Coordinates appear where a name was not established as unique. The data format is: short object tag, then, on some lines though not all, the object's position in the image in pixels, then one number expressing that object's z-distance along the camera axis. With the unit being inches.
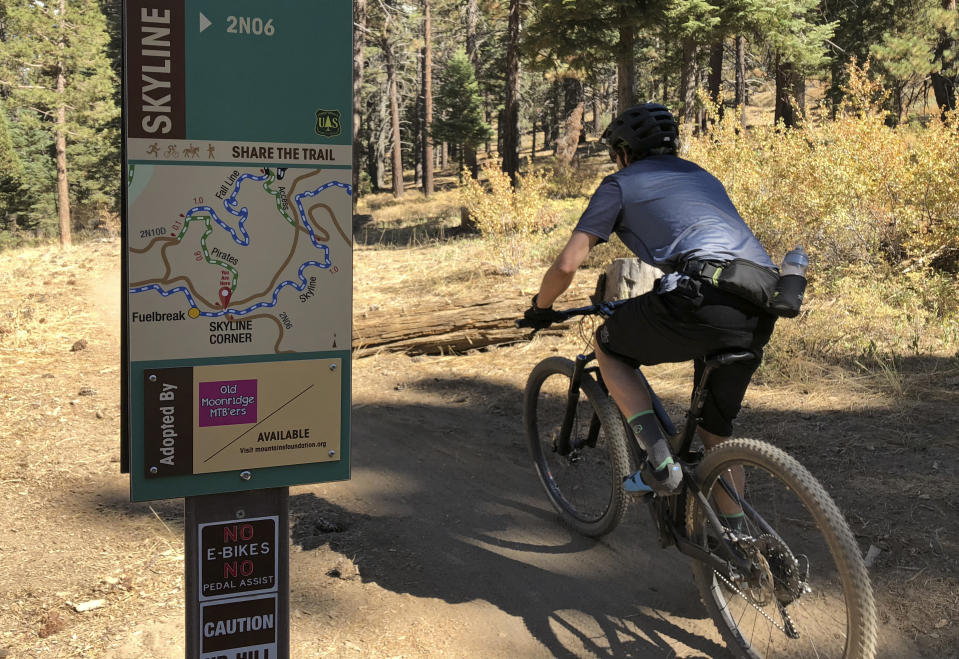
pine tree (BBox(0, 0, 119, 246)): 1060.5
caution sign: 91.1
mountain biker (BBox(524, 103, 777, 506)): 120.4
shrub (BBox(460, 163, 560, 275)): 469.4
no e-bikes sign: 91.1
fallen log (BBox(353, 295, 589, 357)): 329.4
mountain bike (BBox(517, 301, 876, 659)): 105.4
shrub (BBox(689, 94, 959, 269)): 339.0
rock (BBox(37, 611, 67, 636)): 132.7
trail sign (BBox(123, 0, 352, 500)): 83.3
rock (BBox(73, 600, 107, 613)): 139.6
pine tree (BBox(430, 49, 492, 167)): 1615.4
